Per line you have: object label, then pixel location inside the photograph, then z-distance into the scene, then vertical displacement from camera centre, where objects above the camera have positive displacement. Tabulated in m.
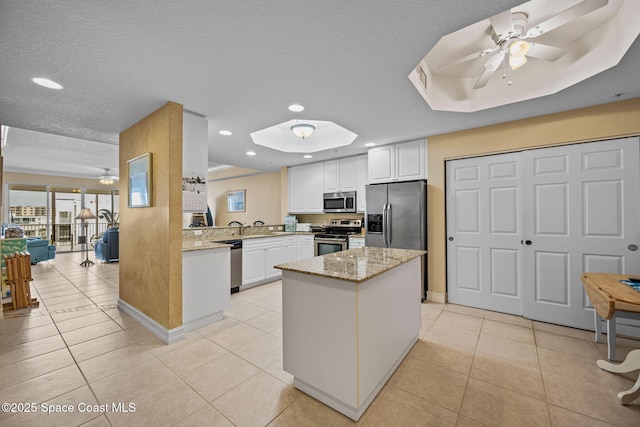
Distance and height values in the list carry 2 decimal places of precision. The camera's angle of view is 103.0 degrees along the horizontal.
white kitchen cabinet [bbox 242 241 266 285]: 4.36 -0.88
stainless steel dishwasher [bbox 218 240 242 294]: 4.18 -0.84
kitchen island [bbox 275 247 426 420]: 1.60 -0.79
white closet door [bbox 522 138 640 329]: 2.71 -0.09
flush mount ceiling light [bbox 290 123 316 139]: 3.49 +1.16
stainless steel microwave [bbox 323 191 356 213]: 4.93 +0.23
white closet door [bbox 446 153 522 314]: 3.29 -0.27
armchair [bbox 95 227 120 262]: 6.58 -0.83
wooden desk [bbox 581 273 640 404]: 1.75 -0.67
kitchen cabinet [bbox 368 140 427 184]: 3.95 +0.83
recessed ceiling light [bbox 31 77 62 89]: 2.13 +1.13
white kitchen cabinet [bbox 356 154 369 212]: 4.80 +0.62
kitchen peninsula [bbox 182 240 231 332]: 2.80 -0.81
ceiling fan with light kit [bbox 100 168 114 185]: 7.62 +1.07
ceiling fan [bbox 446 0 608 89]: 1.65 +1.32
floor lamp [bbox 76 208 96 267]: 6.33 -0.05
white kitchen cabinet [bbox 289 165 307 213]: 5.71 +0.58
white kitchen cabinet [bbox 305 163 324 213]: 5.42 +0.55
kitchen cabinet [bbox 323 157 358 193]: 4.96 +0.78
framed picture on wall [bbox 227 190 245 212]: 7.78 +0.40
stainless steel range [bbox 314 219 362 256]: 4.71 -0.43
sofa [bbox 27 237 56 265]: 6.21 -0.88
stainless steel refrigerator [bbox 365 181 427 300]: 3.73 -0.04
